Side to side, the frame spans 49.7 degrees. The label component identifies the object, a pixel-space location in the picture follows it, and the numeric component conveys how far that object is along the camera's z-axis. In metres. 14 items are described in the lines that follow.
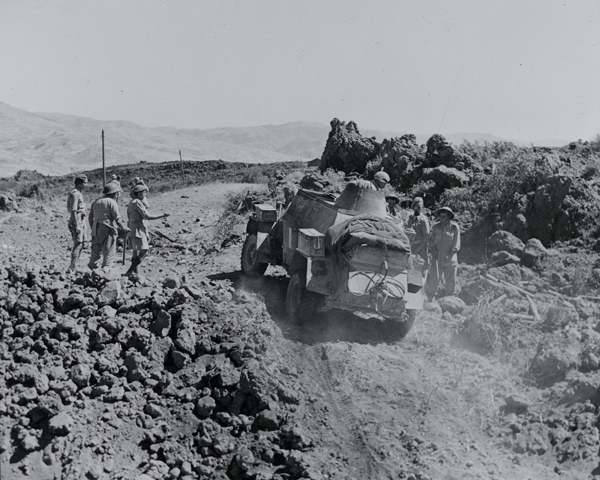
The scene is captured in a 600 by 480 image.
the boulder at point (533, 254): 11.81
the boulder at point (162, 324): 7.39
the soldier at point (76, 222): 10.66
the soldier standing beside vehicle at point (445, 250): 10.81
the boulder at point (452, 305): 10.14
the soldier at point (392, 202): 11.07
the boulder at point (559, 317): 9.00
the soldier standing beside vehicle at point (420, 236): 11.07
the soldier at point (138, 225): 10.12
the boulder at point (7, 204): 19.89
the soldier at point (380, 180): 11.51
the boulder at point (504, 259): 11.89
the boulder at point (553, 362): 7.55
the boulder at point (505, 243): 12.36
